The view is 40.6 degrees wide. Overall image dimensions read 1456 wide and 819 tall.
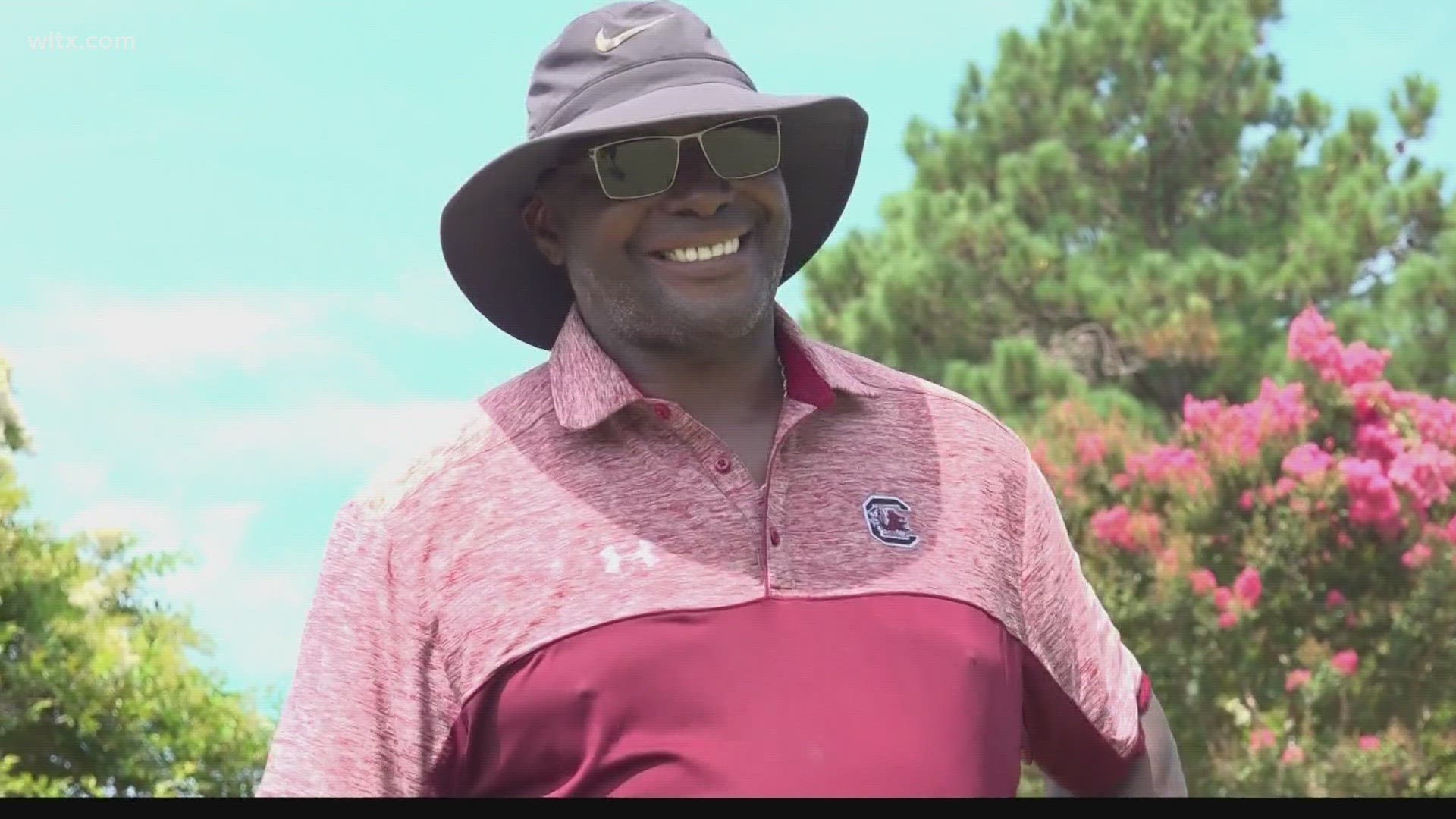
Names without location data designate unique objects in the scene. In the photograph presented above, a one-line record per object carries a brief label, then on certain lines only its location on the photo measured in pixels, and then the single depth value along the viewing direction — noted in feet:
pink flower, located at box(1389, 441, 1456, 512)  30.53
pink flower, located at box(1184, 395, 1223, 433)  33.19
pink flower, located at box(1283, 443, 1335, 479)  30.73
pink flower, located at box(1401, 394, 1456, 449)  31.68
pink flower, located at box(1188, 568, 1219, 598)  31.40
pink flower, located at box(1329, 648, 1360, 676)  31.09
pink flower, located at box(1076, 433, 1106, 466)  34.27
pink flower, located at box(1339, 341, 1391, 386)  32.58
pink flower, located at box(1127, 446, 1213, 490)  32.45
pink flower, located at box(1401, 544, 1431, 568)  30.60
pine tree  45.55
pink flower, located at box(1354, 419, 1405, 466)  31.37
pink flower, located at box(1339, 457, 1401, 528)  30.35
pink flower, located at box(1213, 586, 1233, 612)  31.42
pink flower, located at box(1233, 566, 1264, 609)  31.19
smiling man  7.45
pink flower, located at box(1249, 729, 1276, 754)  32.45
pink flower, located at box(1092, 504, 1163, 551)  32.48
